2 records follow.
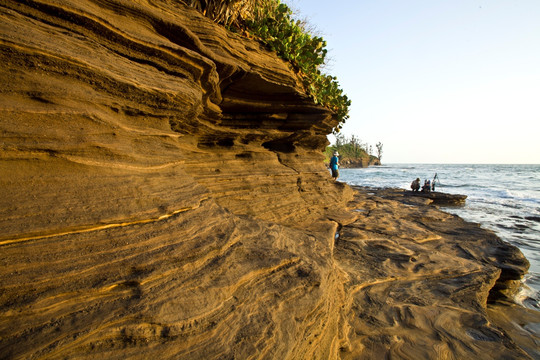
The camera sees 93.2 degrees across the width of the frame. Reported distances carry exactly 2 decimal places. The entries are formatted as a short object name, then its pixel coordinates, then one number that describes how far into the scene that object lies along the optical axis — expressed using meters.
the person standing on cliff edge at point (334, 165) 13.45
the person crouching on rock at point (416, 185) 18.45
